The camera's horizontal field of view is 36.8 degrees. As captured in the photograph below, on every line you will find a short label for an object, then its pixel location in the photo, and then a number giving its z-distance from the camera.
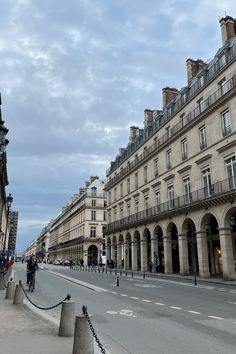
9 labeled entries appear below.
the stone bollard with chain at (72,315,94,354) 5.37
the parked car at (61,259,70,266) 75.15
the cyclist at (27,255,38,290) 18.03
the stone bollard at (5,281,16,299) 13.40
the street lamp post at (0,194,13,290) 17.67
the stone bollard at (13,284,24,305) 11.74
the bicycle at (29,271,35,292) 17.63
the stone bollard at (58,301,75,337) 6.89
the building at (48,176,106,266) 79.75
